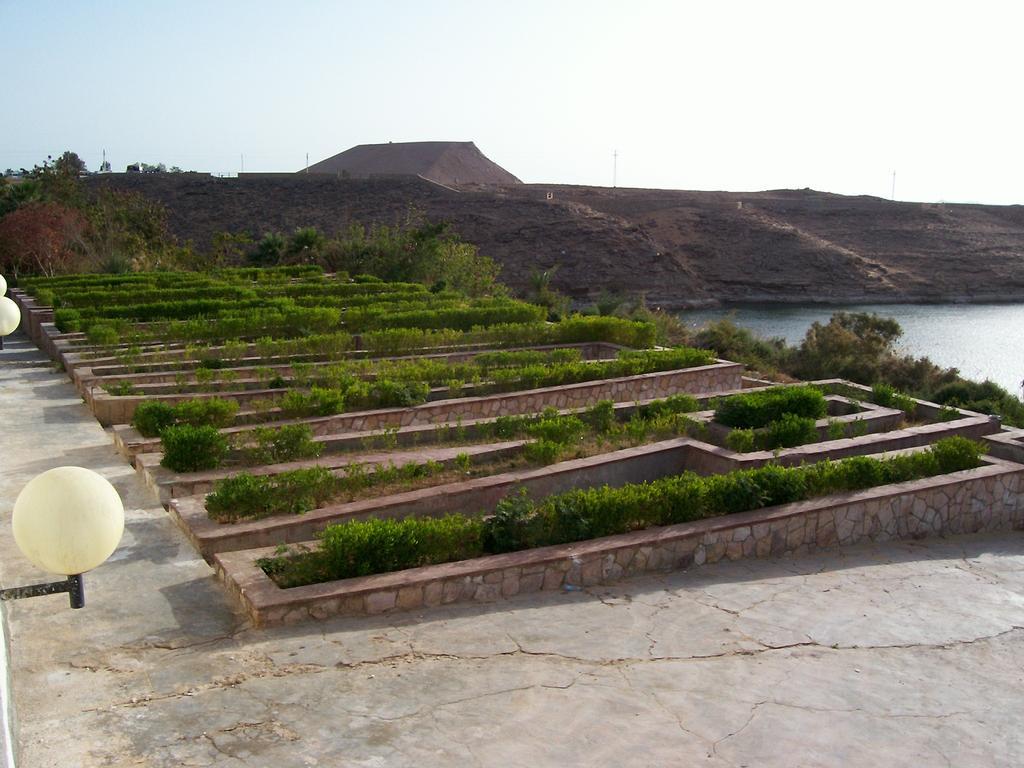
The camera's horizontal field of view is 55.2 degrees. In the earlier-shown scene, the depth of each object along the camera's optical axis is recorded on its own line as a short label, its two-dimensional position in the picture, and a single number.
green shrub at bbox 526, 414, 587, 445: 8.32
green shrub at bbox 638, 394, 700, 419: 9.39
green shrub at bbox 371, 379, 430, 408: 9.64
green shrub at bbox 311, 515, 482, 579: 5.43
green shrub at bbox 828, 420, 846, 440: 8.84
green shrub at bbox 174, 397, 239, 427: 8.62
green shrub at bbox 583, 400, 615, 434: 9.22
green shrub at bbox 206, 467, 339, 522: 6.32
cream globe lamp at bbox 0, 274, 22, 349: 5.93
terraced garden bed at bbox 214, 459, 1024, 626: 5.20
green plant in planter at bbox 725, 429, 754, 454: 8.13
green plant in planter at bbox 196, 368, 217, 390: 10.39
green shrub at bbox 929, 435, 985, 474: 7.83
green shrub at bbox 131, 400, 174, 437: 8.33
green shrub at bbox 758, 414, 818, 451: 8.41
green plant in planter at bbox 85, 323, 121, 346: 12.51
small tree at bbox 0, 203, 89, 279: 21.75
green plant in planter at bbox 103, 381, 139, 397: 9.87
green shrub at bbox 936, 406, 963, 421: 9.66
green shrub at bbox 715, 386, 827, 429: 8.75
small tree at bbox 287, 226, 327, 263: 26.78
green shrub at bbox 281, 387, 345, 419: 9.20
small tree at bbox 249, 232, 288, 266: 27.62
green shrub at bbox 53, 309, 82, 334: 13.81
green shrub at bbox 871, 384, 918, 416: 10.01
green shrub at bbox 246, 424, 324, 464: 7.82
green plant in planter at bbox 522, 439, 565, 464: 7.70
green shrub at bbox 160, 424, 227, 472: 7.36
